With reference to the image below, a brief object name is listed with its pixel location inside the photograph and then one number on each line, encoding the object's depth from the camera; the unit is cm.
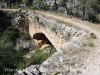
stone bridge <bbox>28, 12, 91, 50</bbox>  1556
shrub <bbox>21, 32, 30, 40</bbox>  2575
